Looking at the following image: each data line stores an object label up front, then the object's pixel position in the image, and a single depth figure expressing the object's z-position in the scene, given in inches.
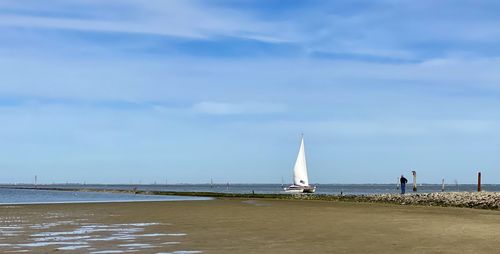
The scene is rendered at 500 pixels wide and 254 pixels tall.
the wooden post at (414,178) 2896.2
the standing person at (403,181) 2477.6
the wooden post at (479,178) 2408.7
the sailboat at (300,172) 5002.5
